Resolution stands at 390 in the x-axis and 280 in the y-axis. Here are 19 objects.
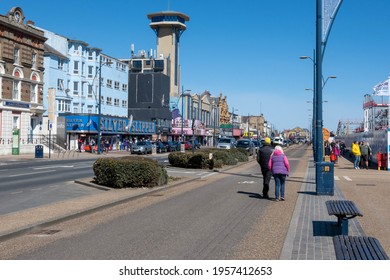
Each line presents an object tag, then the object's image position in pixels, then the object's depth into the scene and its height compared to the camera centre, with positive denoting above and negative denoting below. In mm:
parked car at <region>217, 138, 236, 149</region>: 53756 -790
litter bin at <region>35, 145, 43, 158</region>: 41750 -1498
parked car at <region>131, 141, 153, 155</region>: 53425 -1392
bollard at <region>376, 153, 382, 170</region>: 29956 -1347
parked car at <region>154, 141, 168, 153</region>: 60741 -1436
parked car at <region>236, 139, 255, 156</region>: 57075 -879
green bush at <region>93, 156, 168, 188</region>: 16625 -1257
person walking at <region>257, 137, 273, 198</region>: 14645 -744
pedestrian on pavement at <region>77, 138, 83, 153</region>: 58494 -910
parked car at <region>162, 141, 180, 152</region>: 65031 -1409
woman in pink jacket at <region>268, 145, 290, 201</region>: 13945 -853
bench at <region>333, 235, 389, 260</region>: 5336 -1242
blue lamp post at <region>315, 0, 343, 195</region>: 15234 +1203
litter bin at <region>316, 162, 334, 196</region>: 15172 -1242
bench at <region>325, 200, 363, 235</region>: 8219 -1230
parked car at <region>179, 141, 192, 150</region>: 67888 -1428
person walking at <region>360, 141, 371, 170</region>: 31391 -938
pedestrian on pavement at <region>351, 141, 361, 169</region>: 30259 -966
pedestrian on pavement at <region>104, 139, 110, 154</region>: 56894 -1305
